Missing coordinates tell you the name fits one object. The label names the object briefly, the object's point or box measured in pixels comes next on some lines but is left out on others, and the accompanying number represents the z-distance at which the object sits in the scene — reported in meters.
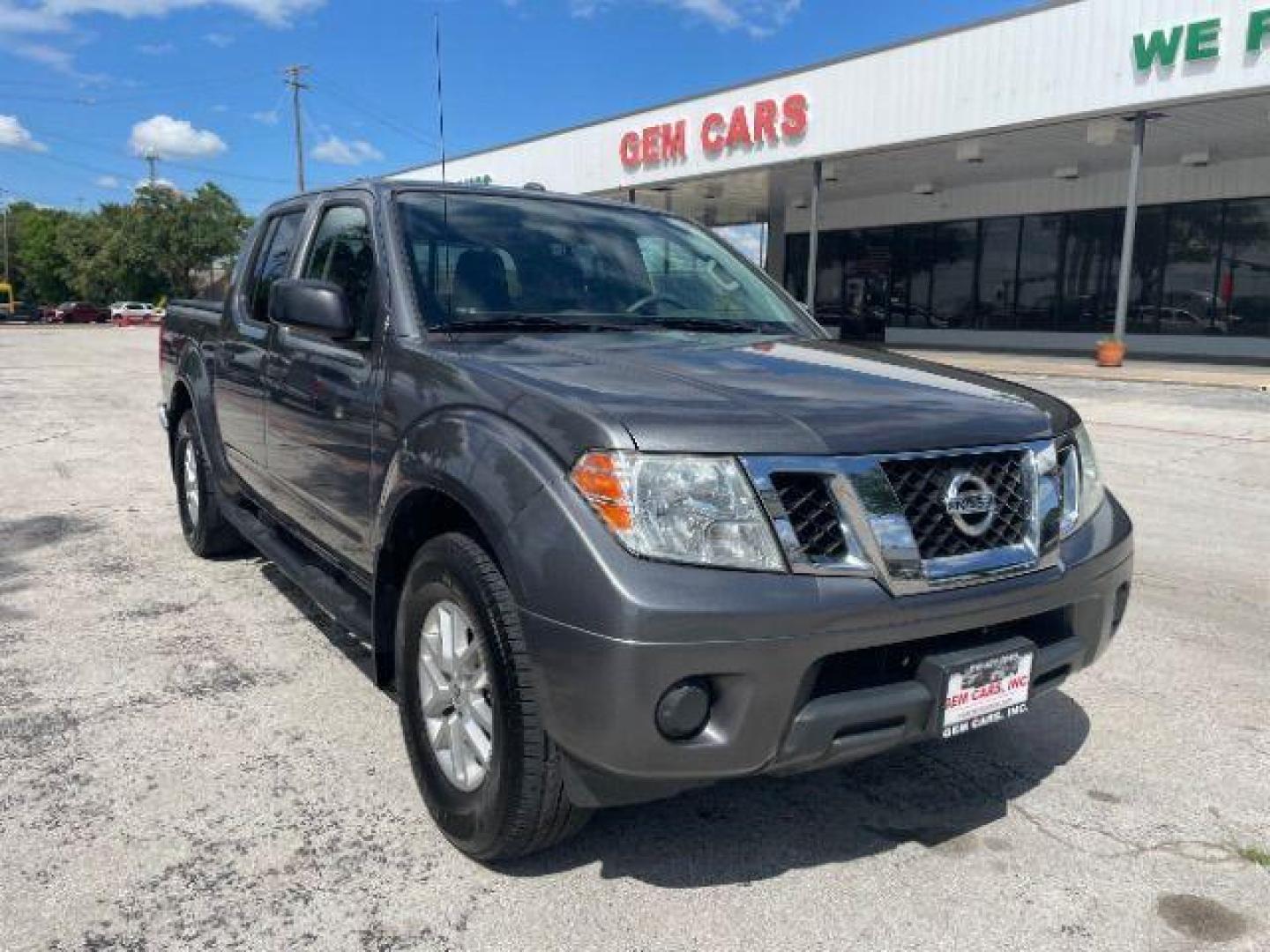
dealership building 16.06
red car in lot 62.91
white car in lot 60.06
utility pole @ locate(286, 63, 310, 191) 52.12
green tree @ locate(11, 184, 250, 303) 69.38
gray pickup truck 2.10
